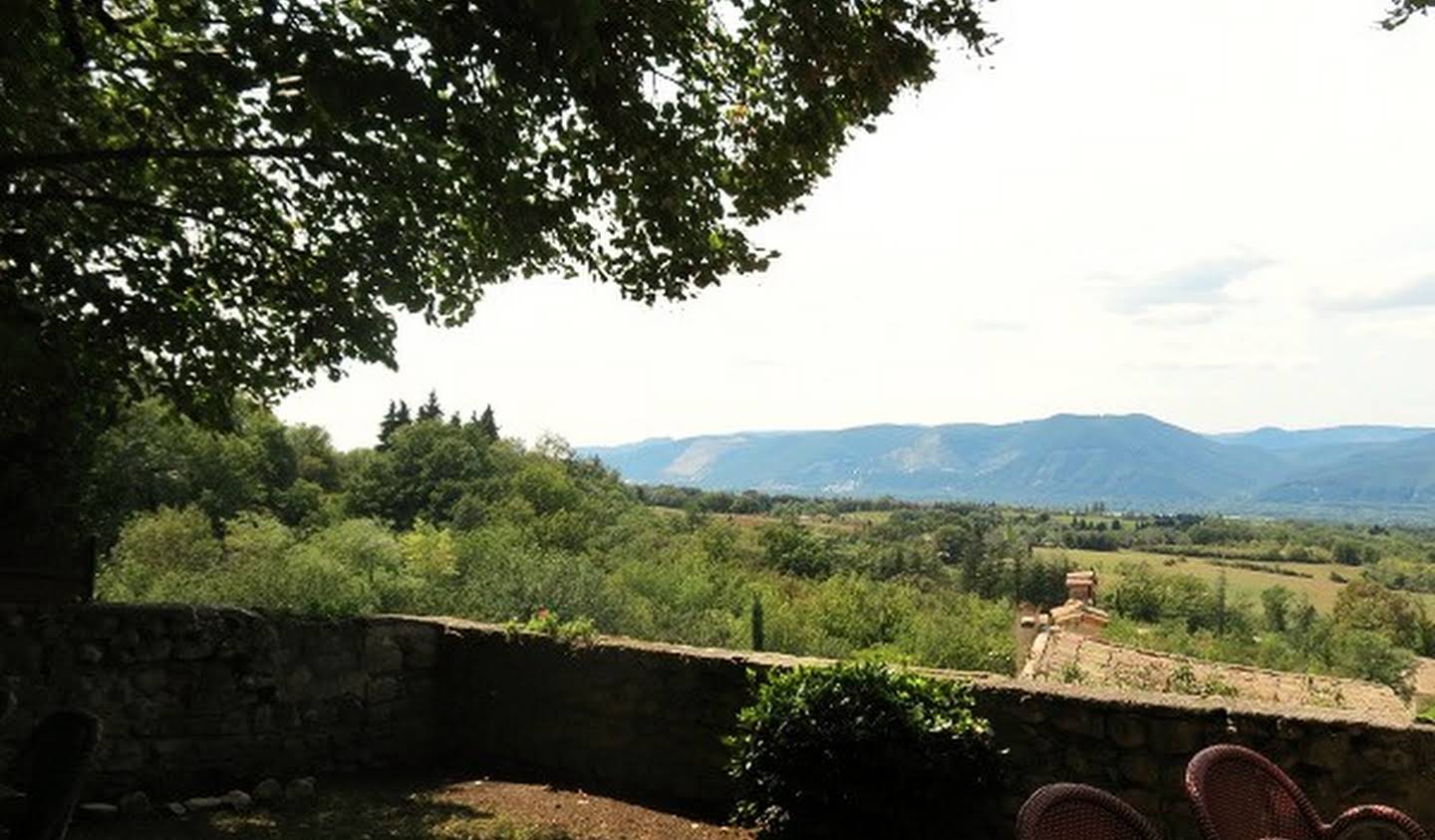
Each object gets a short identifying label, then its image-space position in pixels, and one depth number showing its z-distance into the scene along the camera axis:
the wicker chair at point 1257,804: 2.73
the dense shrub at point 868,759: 4.43
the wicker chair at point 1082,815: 2.30
